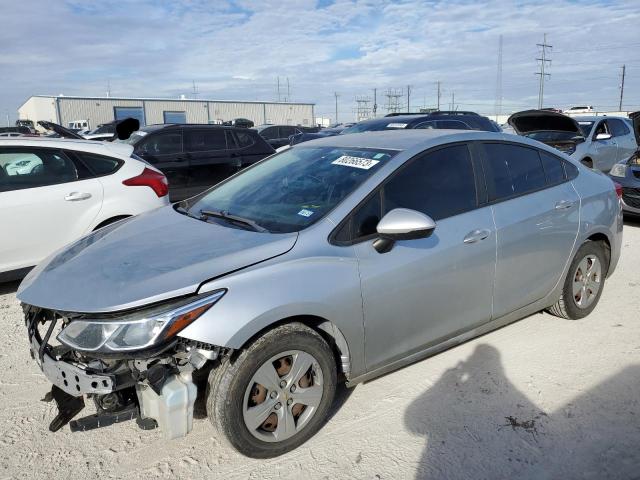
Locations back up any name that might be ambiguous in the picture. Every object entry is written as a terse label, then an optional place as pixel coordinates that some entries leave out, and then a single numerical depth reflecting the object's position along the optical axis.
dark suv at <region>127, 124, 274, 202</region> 8.80
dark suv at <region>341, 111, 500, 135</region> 8.73
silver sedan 2.39
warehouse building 52.41
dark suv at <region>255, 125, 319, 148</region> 23.45
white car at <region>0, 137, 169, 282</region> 4.81
